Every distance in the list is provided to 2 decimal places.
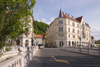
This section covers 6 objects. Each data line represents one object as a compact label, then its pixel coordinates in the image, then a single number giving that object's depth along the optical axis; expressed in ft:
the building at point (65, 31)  173.68
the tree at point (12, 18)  22.09
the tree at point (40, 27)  369.16
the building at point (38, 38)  276.00
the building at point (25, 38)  138.14
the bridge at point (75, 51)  9.75
